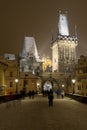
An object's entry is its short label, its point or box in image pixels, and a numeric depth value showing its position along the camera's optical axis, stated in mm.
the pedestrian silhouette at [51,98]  12408
